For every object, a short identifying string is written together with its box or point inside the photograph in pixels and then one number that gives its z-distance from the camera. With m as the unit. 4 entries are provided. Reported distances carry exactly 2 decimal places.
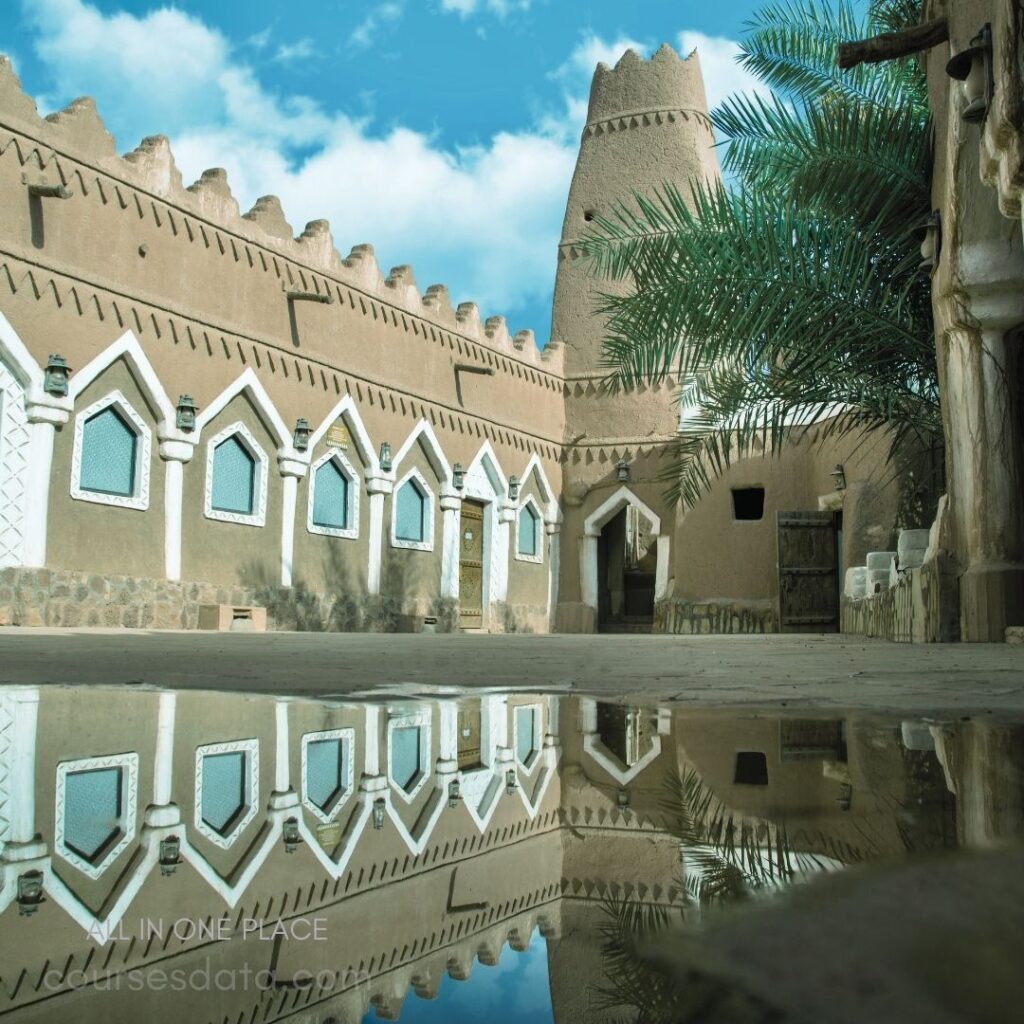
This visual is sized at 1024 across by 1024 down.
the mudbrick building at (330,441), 13.34
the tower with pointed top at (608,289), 23.14
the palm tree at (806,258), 9.15
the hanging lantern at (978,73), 6.44
